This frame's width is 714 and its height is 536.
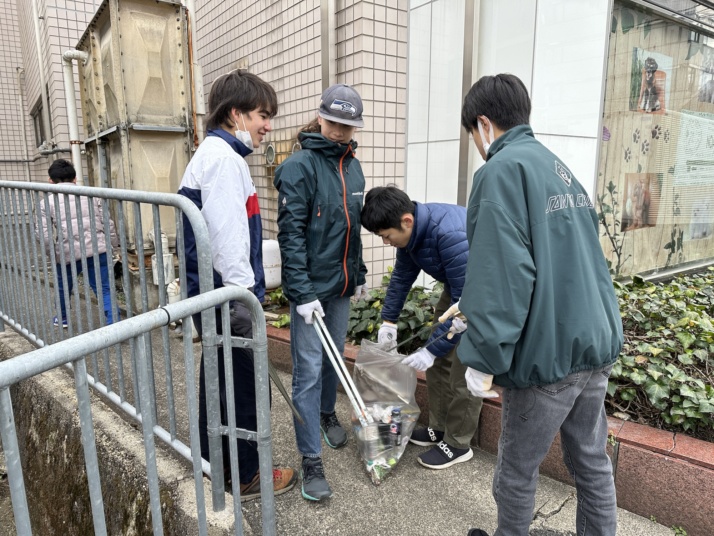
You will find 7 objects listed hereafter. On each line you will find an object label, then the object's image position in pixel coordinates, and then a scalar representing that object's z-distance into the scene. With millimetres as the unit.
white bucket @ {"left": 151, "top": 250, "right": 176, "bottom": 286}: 3389
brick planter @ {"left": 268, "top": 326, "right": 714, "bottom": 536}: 2268
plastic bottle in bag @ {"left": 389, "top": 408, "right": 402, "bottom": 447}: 2770
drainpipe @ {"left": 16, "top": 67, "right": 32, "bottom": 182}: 10453
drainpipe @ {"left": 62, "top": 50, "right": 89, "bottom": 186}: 6273
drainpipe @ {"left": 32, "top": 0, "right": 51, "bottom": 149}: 7254
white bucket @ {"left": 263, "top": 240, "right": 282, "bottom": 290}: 5094
